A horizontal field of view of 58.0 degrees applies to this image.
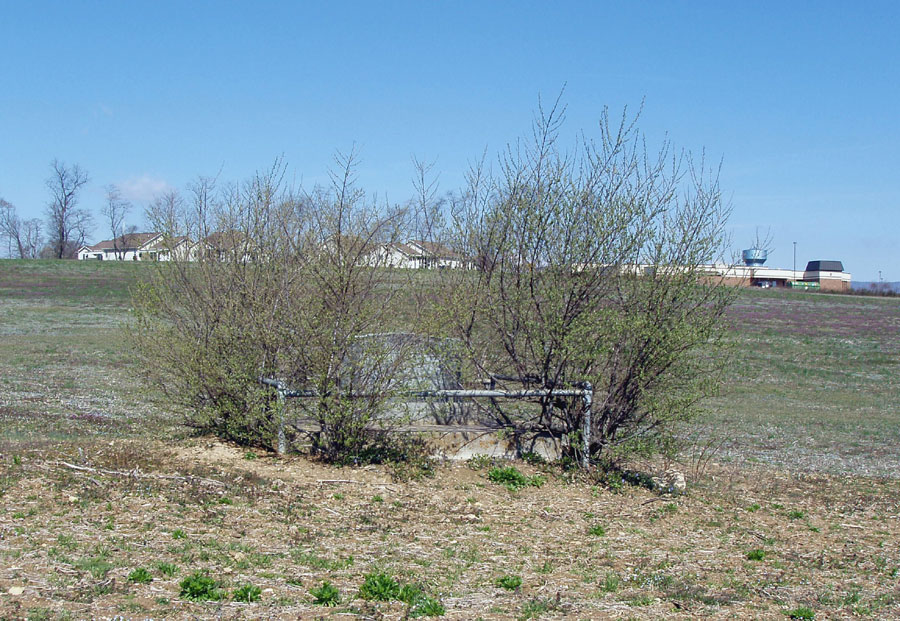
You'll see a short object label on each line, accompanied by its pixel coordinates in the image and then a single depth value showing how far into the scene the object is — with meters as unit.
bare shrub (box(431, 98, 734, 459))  9.52
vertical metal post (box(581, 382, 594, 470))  9.57
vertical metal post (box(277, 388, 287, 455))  9.29
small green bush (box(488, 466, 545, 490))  9.08
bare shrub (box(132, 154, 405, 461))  8.94
